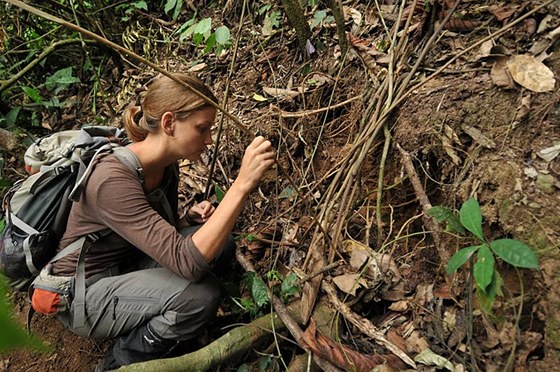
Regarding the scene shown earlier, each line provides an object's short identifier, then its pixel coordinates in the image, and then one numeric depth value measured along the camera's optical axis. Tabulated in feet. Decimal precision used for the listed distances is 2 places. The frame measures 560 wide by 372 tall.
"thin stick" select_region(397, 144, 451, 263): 6.79
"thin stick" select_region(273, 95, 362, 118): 9.80
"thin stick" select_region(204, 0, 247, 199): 9.31
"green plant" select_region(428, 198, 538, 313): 5.07
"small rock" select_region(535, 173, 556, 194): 6.07
